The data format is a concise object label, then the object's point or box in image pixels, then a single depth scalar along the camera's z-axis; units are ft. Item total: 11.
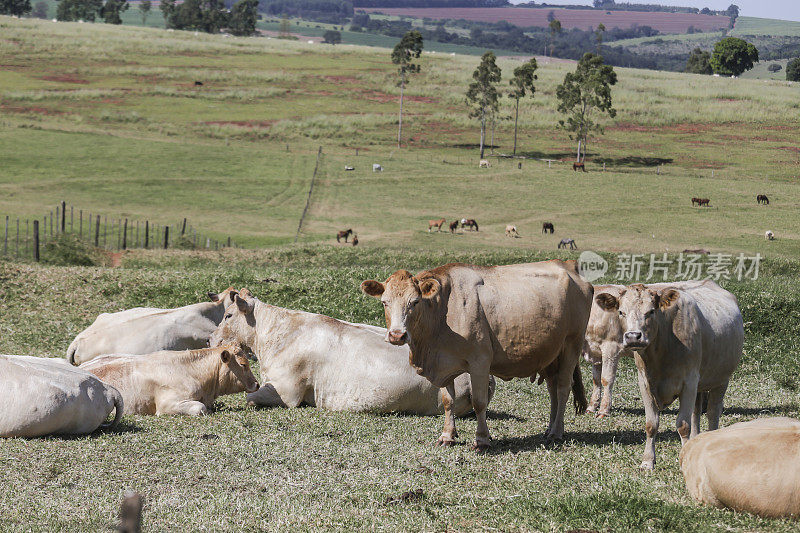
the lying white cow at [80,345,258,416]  45.70
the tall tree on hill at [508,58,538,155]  348.59
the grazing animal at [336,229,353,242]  173.27
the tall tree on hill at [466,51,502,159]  337.72
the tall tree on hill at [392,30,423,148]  370.12
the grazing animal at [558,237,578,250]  175.22
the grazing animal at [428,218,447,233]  191.49
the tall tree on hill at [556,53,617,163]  317.83
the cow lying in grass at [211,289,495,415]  45.29
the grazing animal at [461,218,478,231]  196.44
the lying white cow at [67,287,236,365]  55.36
